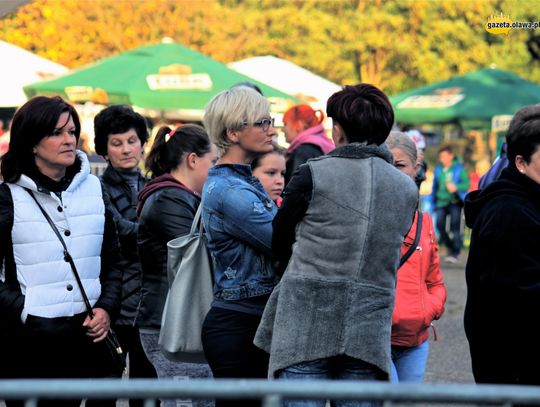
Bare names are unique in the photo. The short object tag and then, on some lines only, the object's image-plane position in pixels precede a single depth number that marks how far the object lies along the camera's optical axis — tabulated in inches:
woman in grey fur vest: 289.6
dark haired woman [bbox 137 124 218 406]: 389.1
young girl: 391.5
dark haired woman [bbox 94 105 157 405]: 439.2
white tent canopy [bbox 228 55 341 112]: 1860.2
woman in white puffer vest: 330.6
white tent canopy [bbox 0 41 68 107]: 1359.5
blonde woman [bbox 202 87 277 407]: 318.0
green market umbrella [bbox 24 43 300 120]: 1229.1
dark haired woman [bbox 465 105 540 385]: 318.3
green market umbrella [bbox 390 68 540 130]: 1530.5
